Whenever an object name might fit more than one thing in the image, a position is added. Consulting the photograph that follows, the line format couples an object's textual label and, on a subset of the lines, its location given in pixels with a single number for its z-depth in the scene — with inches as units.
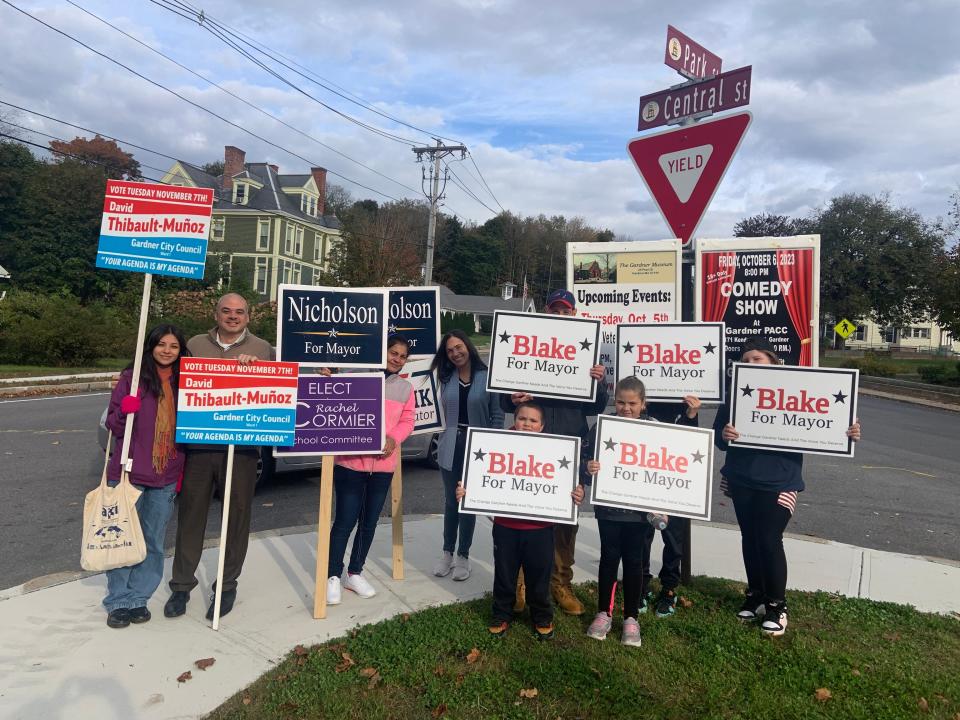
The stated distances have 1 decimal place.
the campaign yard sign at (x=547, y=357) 187.6
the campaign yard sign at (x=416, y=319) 226.2
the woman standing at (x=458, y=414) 205.2
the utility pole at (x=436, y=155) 1461.4
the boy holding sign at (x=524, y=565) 170.1
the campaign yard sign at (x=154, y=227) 180.1
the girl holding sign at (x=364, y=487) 193.3
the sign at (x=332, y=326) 191.8
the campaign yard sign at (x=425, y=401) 226.4
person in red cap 190.1
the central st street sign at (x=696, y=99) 182.2
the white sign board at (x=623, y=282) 205.9
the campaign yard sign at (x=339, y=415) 188.2
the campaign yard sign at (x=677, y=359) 185.5
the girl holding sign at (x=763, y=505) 175.0
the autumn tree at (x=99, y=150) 2223.2
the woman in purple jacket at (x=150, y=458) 169.6
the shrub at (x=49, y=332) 829.8
